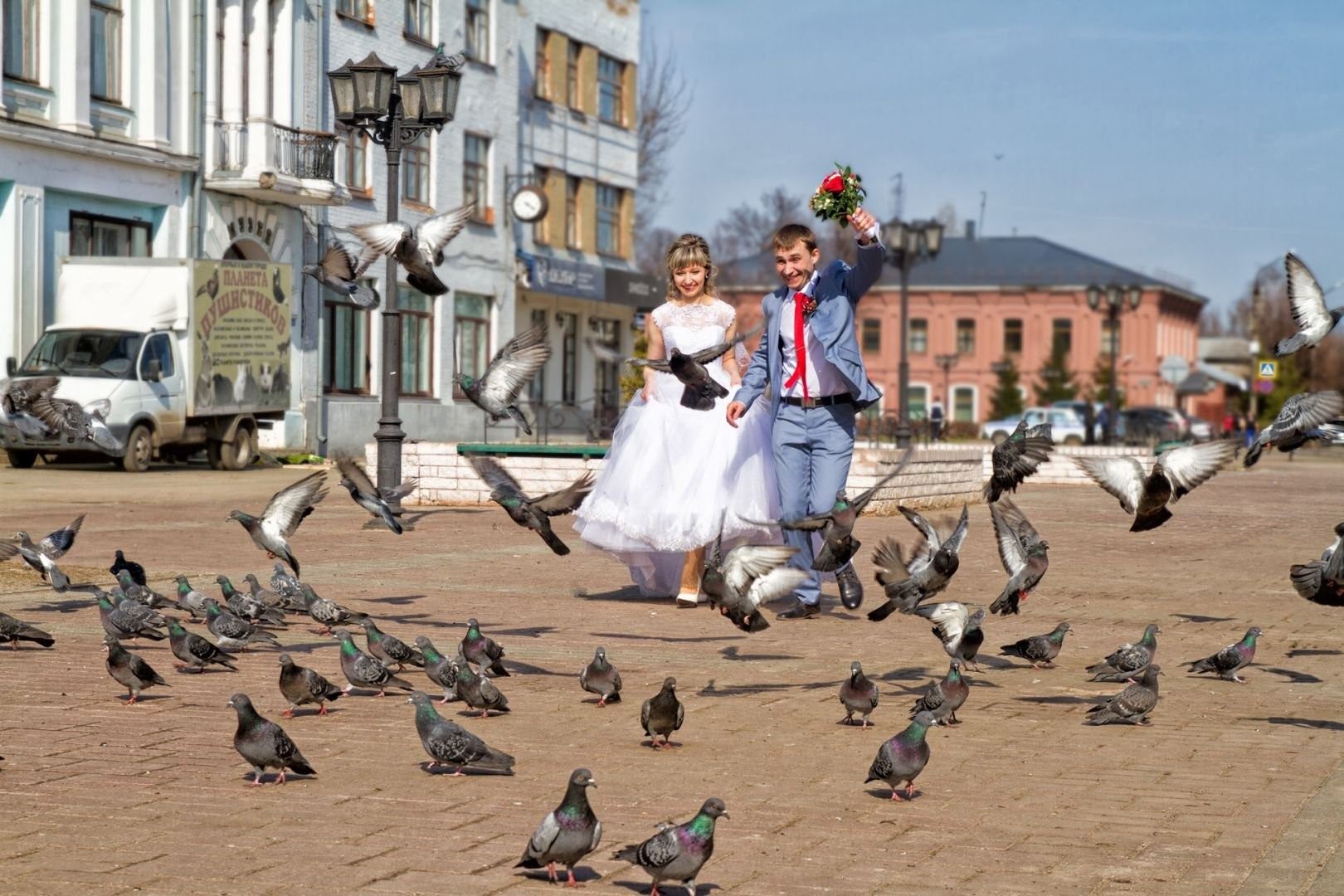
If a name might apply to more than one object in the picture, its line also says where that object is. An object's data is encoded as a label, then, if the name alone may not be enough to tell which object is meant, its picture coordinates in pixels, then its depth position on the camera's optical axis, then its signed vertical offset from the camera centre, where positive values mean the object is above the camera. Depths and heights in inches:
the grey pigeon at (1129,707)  293.0 -51.3
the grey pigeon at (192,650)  330.6 -50.5
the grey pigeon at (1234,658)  339.6 -50.2
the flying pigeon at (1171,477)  371.9 -19.4
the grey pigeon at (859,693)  283.9 -48.1
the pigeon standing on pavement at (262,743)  238.2 -48.2
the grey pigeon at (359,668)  307.9 -49.6
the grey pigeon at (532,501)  378.9 -27.4
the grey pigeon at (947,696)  287.3 -49.0
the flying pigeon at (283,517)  400.2 -33.1
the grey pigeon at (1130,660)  328.5 -49.4
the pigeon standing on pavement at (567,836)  194.9 -48.6
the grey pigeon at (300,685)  289.1 -49.5
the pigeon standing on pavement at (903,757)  235.9 -48.0
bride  446.3 -23.8
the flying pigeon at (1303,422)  380.5 -8.3
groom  427.5 -3.5
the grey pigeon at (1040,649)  351.3 -50.9
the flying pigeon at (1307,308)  396.5 +16.3
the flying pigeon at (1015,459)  382.3 -16.6
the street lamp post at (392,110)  693.3 +95.9
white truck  1019.9 +4.2
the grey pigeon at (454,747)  245.1 -49.6
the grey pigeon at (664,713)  266.2 -48.6
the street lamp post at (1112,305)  2006.6 +79.2
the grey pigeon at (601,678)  301.3 -49.5
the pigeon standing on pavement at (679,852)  188.5 -48.4
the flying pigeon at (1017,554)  378.8 -36.4
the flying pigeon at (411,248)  428.5 +27.9
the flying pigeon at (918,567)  346.6 -36.4
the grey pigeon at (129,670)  299.1 -49.3
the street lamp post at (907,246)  1355.8 +95.4
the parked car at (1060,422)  2411.4 -59.7
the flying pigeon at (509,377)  442.6 -2.2
